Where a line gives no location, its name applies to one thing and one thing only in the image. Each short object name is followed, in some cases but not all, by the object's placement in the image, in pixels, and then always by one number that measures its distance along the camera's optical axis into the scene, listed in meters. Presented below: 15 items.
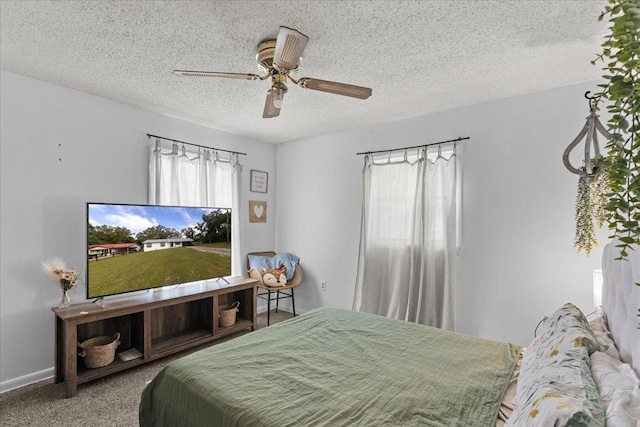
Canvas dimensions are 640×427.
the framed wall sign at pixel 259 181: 4.47
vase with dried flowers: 2.54
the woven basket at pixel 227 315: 3.55
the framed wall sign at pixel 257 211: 4.45
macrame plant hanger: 2.10
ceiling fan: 1.77
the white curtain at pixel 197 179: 3.39
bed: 1.00
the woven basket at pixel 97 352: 2.58
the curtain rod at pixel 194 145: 3.35
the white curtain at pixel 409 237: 3.21
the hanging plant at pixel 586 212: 2.15
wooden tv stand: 2.47
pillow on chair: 4.24
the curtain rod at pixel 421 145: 3.18
